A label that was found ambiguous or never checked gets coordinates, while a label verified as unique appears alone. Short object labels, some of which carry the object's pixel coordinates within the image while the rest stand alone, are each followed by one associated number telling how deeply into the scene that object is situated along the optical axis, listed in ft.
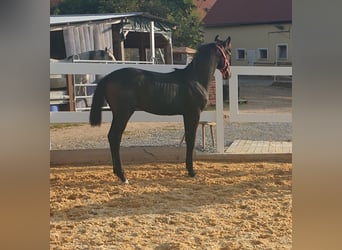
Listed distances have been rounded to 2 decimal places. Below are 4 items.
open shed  45.16
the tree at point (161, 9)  71.87
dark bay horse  17.49
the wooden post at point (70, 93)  35.96
